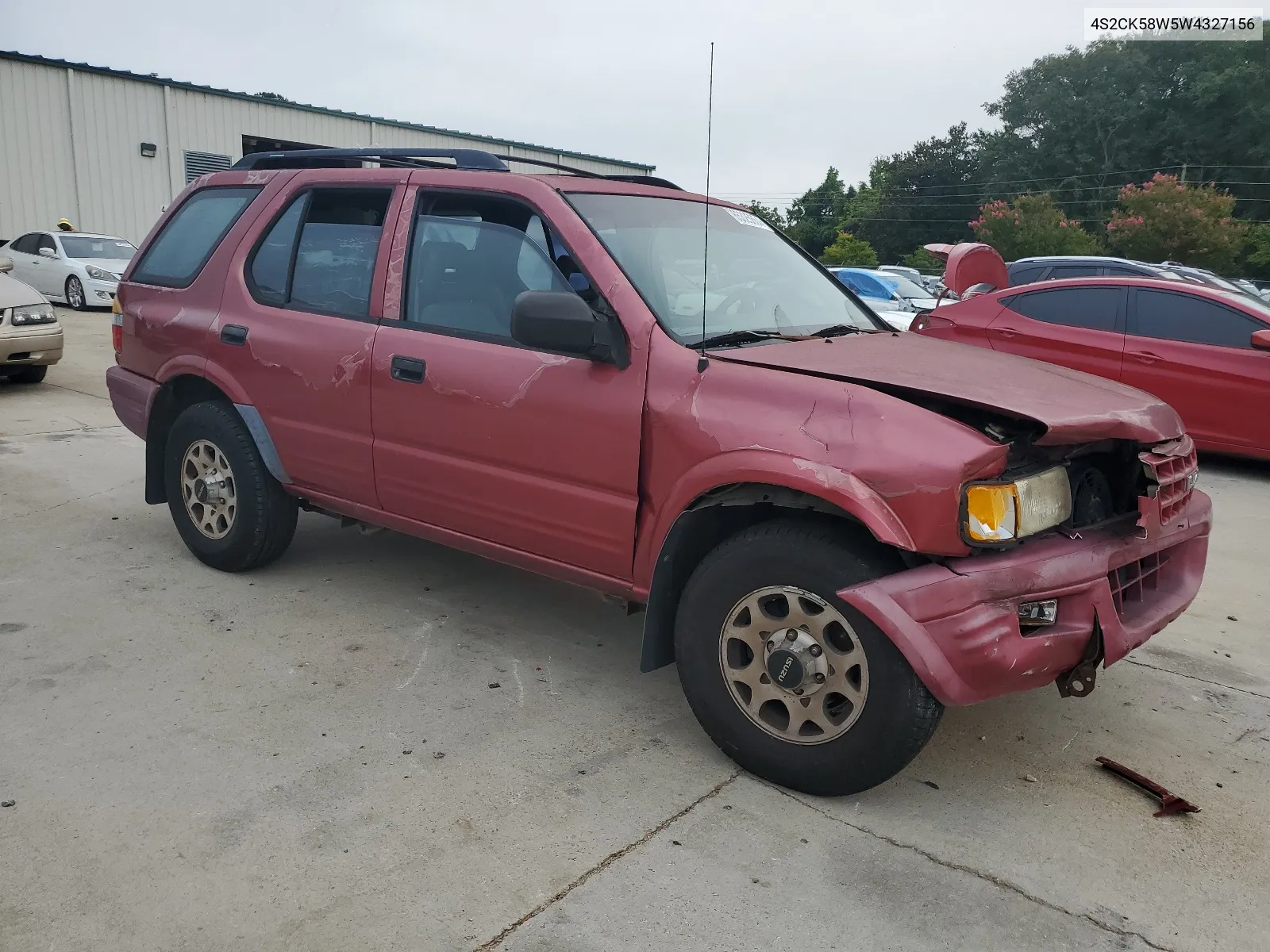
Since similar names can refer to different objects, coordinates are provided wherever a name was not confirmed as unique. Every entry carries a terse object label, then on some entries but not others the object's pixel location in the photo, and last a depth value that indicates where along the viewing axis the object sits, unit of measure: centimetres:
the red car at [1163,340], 757
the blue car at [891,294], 1374
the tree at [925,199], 6194
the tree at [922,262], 4455
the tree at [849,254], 3934
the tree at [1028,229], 2642
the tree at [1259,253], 3484
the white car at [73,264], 1644
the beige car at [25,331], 902
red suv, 275
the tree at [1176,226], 2573
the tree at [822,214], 5622
